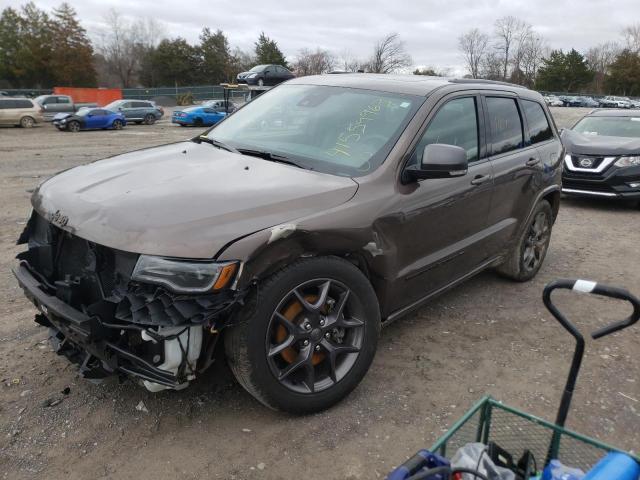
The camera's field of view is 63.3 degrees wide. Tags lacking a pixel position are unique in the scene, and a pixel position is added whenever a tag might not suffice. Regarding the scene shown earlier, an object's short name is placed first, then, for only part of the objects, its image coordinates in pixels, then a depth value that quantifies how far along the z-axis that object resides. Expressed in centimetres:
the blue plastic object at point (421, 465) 156
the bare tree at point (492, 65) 8138
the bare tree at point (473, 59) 8206
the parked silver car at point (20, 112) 2375
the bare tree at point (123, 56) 7894
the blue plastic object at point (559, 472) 171
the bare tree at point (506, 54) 8338
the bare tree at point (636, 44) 8612
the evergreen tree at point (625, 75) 7881
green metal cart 172
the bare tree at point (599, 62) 8775
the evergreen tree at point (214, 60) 6975
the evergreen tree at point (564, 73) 8275
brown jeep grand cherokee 233
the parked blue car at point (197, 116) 2747
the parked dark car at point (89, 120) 2383
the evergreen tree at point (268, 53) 6888
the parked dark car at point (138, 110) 2766
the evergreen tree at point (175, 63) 6794
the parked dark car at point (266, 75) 3030
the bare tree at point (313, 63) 6198
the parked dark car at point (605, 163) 825
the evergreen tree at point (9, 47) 5584
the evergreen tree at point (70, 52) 5644
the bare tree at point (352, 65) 6251
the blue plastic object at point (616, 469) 152
